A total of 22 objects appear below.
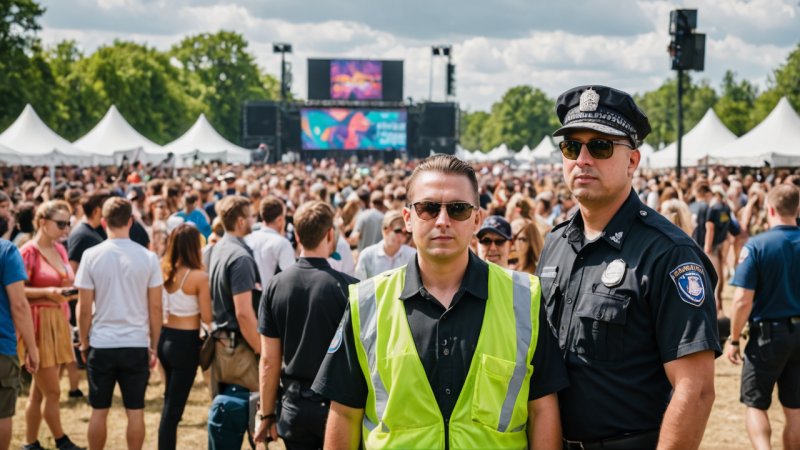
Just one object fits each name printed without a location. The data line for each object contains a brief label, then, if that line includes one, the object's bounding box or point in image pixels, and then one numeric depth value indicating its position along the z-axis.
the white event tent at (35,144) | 19.15
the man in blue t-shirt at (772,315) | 5.20
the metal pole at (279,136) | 53.12
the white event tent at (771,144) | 21.19
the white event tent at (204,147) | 28.97
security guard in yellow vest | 2.40
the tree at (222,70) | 76.00
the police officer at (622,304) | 2.42
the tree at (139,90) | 57.57
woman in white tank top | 5.51
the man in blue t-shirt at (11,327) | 5.01
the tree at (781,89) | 62.64
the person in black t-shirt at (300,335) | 4.12
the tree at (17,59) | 35.72
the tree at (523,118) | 125.12
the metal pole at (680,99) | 15.17
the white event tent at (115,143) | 23.45
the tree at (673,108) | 90.50
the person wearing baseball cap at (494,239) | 5.23
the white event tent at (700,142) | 25.38
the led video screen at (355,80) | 54.88
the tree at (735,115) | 66.62
